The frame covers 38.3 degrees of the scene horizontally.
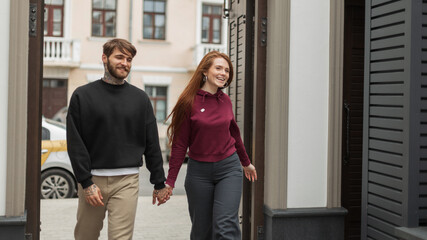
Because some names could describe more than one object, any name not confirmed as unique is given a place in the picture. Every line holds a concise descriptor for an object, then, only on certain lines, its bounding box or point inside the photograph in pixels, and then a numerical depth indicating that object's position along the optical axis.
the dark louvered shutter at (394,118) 4.32
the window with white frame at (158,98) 25.08
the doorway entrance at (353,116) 6.56
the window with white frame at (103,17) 24.83
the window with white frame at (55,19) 24.41
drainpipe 24.91
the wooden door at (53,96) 24.17
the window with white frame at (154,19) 25.30
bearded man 4.16
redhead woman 4.71
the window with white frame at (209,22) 25.88
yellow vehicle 10.04
